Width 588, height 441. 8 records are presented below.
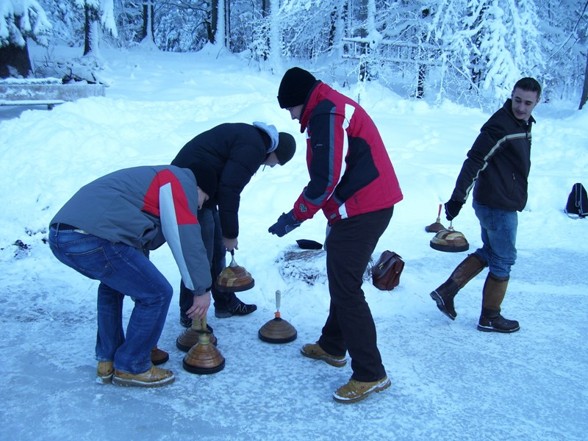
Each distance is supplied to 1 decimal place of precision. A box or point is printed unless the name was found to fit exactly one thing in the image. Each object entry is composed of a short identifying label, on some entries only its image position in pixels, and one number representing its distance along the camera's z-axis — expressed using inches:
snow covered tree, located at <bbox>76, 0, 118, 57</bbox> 594.4
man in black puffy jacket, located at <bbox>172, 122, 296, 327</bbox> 145.9
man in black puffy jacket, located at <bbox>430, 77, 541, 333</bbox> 158.1
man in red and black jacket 121.0
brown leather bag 158.6
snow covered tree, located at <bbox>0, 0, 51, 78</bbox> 444.1
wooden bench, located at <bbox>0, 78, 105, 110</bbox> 402.9
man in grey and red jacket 117.7
